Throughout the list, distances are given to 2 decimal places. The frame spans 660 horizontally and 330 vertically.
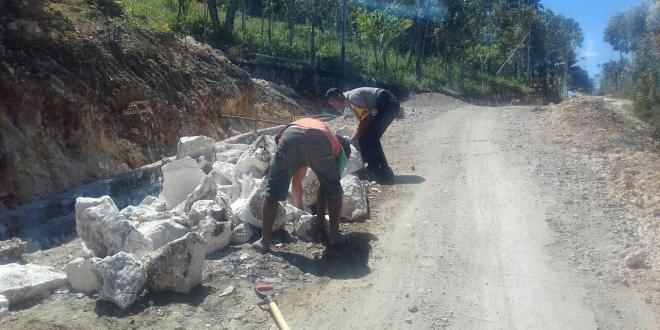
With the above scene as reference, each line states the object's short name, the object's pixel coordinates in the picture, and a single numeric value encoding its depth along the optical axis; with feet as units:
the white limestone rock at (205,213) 20.85
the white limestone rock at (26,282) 17.01
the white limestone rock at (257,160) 25.98
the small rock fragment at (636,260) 18.75
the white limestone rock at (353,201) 24.14
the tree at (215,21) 95.45
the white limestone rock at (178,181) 25.36
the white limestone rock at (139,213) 21.43
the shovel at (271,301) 15.64
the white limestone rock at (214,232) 20.26
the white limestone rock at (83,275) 17.26
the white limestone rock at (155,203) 23.80
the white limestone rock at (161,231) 19.83
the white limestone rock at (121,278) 16.44
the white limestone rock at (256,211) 21.90
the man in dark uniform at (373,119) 30.25
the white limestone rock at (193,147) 28.50
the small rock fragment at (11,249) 20.12
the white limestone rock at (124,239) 18.78
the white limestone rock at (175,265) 17.20
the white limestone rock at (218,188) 23.39
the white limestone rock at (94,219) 19.24
